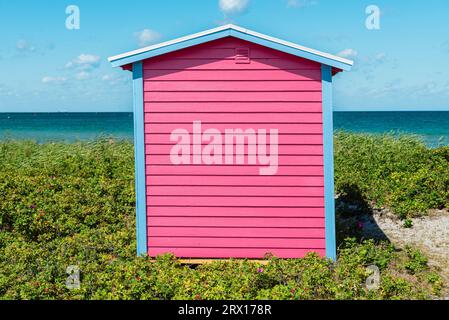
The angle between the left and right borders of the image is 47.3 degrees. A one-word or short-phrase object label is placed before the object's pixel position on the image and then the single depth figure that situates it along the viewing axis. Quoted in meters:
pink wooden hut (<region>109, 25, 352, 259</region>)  6.95
